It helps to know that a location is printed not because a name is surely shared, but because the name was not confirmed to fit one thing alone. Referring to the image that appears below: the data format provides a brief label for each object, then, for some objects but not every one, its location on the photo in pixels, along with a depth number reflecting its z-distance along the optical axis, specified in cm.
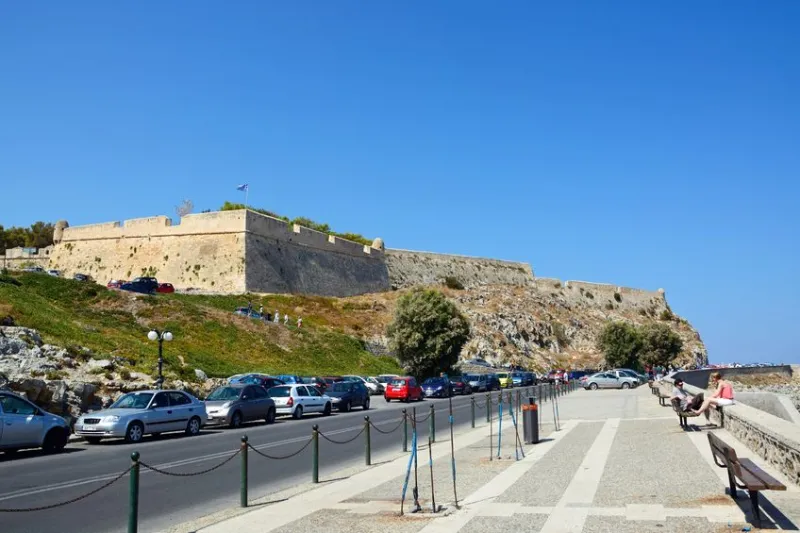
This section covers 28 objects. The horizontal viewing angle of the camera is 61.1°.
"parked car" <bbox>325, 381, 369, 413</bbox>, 2988
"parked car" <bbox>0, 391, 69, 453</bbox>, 1464
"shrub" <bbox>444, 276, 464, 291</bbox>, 9469
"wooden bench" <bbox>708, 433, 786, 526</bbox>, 695
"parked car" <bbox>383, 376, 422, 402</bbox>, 3600
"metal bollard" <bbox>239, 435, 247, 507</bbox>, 923
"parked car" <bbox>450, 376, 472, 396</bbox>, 4233
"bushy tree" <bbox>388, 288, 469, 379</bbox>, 5081
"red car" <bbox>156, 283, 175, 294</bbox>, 5394
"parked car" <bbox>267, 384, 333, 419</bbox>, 2600
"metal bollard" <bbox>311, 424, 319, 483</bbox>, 1102
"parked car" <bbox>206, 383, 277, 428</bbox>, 2217
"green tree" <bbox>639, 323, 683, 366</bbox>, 7369
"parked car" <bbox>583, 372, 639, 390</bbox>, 4484
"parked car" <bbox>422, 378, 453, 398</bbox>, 4009
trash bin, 1527
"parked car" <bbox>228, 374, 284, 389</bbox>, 3030
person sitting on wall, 1419
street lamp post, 2386
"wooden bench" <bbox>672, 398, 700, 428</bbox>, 1620
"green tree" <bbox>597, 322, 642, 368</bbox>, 6962
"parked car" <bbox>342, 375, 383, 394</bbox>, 4245
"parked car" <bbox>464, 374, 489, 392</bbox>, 4559
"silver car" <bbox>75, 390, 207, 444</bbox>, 1756
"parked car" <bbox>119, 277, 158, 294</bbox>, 5031
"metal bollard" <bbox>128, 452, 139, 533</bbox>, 676
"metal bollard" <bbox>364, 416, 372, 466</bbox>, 1292
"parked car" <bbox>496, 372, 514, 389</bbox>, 5028
